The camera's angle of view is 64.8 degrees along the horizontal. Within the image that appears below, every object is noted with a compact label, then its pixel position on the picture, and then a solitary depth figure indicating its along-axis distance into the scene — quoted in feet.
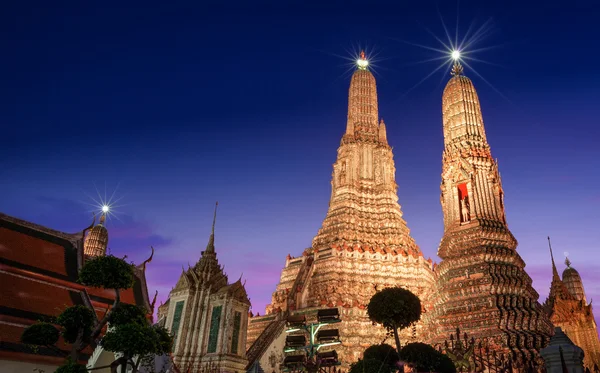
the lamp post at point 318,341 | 38.83
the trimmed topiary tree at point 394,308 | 42.78
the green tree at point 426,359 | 38.19
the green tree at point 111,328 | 34.47
